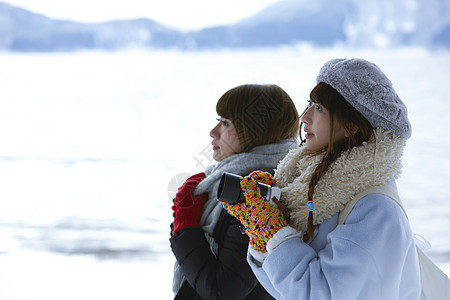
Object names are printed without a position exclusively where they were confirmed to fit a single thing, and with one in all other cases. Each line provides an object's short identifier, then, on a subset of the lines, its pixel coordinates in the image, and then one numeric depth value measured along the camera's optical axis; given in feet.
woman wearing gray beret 9.14
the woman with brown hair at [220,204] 10.39
